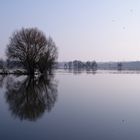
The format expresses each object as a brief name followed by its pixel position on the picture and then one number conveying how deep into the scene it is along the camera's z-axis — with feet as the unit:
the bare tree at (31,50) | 201.46
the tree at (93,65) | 557.74
